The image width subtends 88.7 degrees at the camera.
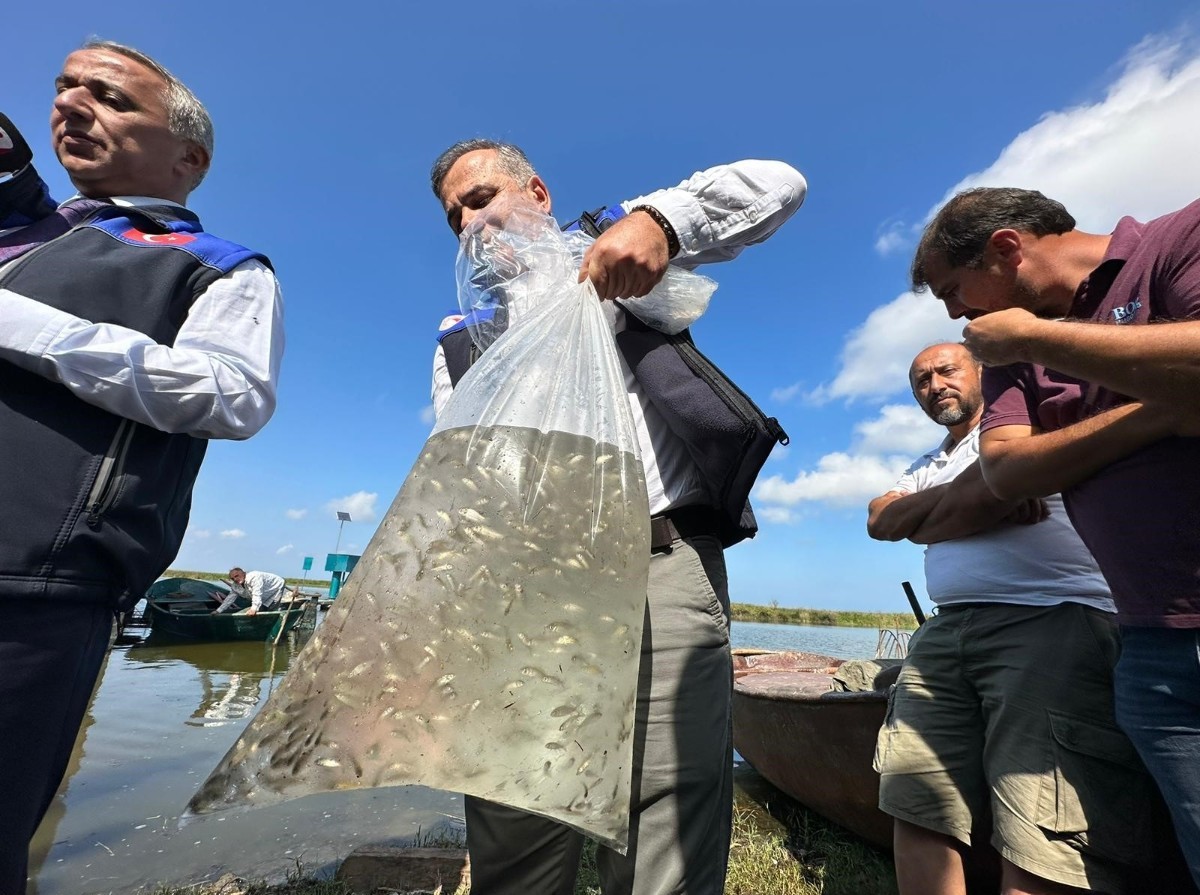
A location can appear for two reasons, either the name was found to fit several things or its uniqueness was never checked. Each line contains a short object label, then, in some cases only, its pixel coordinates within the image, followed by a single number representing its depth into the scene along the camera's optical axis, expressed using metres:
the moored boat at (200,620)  17.42
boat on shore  3.59
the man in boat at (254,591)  19.60
